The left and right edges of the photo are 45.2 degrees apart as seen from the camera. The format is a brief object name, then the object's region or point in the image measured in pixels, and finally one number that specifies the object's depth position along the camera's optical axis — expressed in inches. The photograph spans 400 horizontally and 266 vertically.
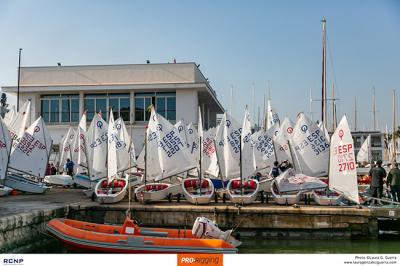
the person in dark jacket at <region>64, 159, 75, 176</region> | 908.8
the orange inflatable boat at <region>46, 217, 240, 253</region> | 402.6
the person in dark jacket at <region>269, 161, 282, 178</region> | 690.8
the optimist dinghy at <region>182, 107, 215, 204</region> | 573.3
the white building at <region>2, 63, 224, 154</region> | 1150.3
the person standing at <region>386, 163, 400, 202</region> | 558.3
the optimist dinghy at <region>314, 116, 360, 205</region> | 533.3
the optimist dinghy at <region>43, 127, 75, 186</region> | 987.8
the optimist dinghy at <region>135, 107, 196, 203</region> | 621.6
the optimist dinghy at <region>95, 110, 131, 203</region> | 589.9
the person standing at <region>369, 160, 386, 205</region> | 566.4
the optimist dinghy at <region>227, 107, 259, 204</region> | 578.6
